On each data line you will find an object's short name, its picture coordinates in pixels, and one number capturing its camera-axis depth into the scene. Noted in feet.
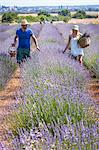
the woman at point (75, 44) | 34.41
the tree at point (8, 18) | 224.76
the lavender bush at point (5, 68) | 34.06
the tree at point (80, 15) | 285.97
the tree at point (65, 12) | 341.95
